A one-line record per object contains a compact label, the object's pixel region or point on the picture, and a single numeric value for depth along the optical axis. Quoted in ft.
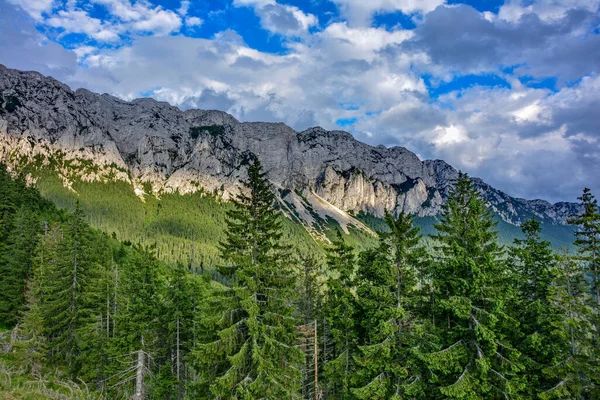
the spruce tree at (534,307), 72.23
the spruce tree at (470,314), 66.90
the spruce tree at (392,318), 72.43
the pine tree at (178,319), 104.94
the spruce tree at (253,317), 64.03
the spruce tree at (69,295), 114.83
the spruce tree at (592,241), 68.65
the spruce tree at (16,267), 135.85
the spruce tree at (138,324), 96.07
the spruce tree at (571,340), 66.49
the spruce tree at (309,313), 126.41
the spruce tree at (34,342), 97.25
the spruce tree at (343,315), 87.56
